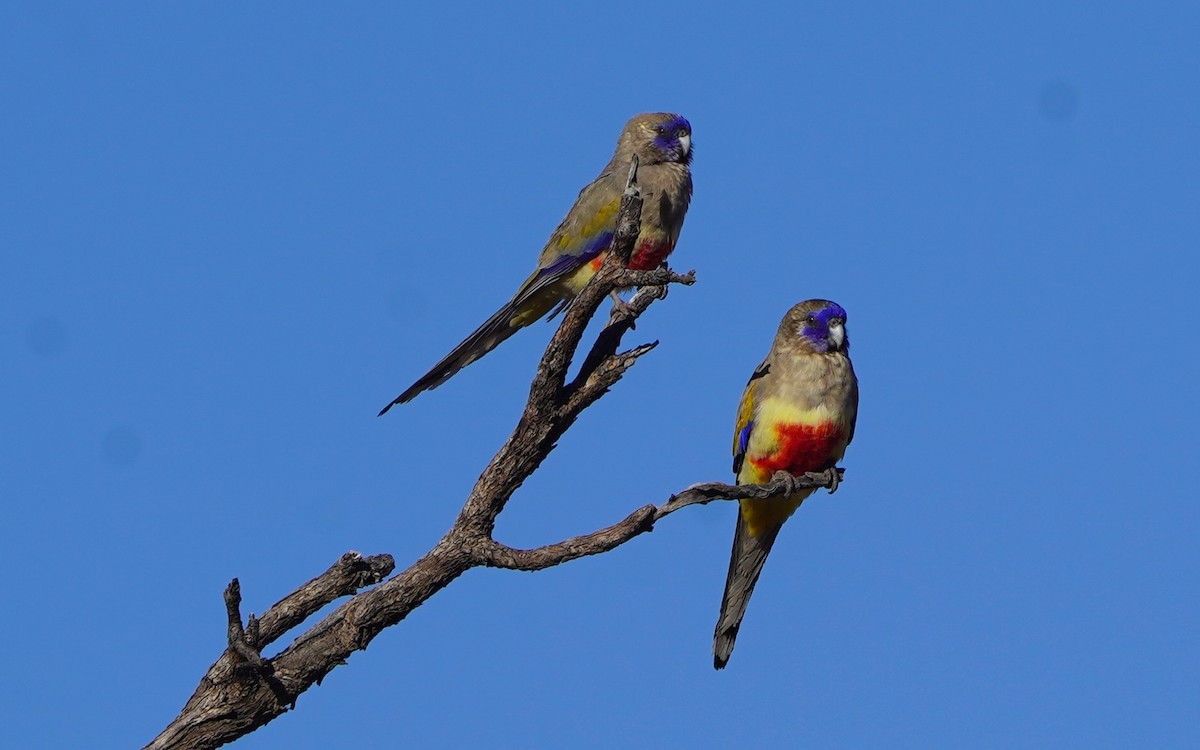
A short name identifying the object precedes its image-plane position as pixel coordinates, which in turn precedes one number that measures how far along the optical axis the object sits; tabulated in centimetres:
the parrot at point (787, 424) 1004
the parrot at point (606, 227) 1096
